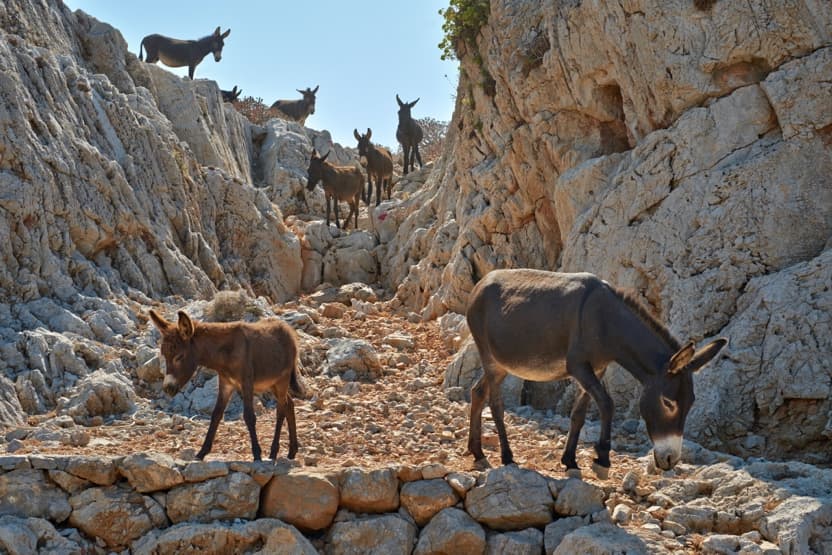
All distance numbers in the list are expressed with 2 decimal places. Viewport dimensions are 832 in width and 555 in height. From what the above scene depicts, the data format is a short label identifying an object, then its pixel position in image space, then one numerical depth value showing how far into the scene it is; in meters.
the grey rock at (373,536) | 7.40
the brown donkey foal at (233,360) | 8.51
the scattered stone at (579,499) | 7.25
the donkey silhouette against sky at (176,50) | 31.73
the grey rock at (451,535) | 7.24
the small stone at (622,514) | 7.00
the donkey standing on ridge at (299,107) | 39.75
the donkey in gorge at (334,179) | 26.41
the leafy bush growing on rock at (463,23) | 17.16
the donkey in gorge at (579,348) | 7.50
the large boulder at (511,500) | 7.29
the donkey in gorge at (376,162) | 29.02
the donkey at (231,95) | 34.91
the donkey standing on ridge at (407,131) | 32.03
